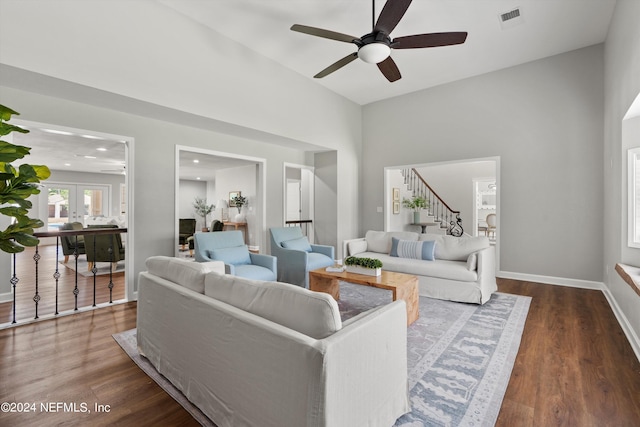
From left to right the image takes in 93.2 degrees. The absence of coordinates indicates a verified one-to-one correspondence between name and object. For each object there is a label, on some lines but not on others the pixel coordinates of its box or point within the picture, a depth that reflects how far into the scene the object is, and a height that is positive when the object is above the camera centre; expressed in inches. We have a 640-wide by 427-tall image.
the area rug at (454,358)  70.7 -45.6
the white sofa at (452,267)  145.6 -27.9
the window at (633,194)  118.6 +7.9
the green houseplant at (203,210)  433.7 +2.9
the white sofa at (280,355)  48.2 -26.7
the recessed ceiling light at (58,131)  131.7 +35.7
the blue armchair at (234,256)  145.6 -22.3
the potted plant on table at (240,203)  350.3 +10.7
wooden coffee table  121.6 -30.2
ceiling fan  111.9 +66.8
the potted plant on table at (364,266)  135.6 -24.4
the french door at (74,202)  402.0 +13.5
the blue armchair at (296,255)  172.6 -25.8
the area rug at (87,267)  214.2 -43.2
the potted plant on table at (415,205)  318.0 +8.6
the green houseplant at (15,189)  53.0 +4.1
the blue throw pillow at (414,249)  170.9 -21.1
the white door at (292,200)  366.9 +15.3
